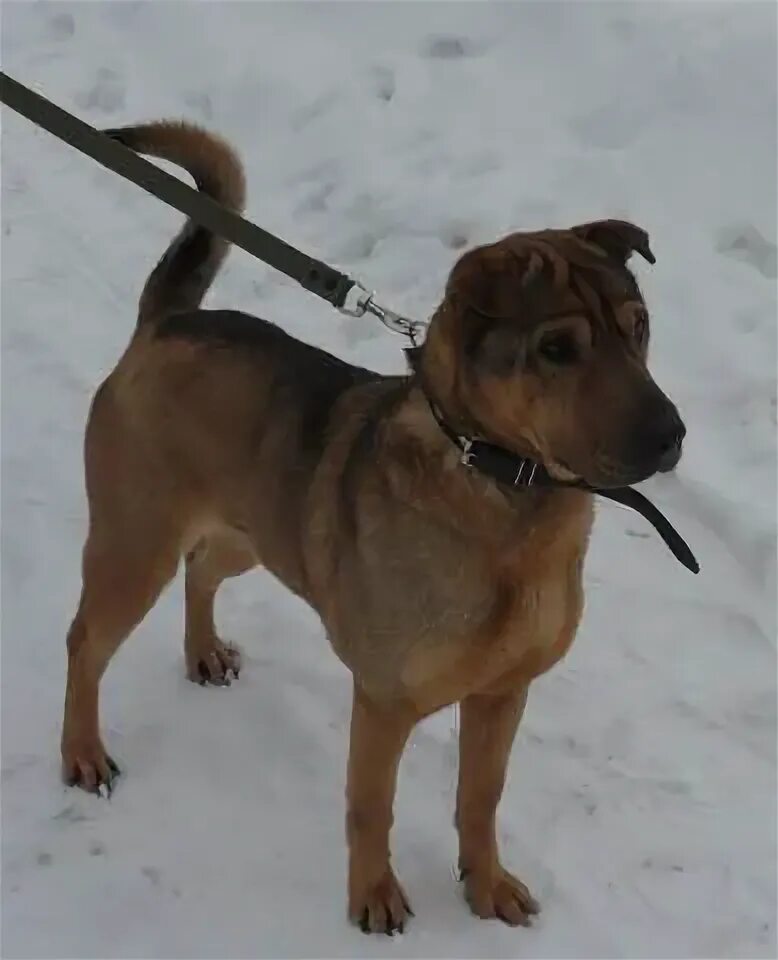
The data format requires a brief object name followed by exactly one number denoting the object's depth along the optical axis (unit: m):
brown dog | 2.21
